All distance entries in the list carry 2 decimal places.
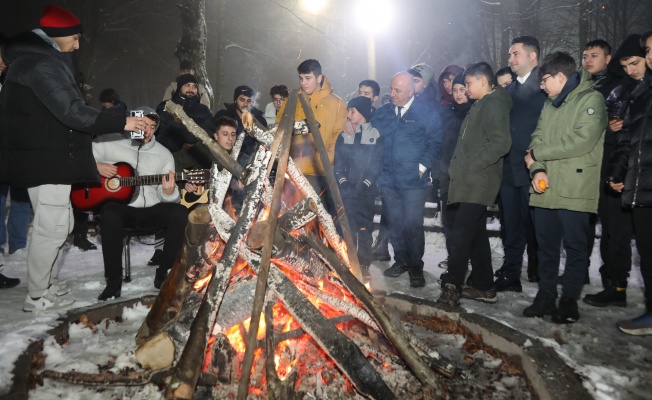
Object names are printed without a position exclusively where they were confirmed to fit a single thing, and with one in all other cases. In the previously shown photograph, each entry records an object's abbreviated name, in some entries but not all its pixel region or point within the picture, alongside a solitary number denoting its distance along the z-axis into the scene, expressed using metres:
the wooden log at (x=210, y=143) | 2.62
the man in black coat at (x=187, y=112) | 7.18
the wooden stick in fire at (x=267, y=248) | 2.31
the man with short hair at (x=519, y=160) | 4.54
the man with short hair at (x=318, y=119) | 5.78
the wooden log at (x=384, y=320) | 2.63
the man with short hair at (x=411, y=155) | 5.46
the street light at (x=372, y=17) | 17.98
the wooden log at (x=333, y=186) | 2.83
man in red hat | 3.86
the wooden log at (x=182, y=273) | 3.15
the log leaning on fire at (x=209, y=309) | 2.43
